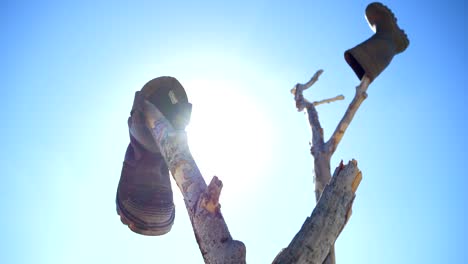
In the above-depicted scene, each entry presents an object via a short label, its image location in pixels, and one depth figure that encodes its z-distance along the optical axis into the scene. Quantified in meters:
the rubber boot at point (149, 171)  2.52
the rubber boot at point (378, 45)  3.98
